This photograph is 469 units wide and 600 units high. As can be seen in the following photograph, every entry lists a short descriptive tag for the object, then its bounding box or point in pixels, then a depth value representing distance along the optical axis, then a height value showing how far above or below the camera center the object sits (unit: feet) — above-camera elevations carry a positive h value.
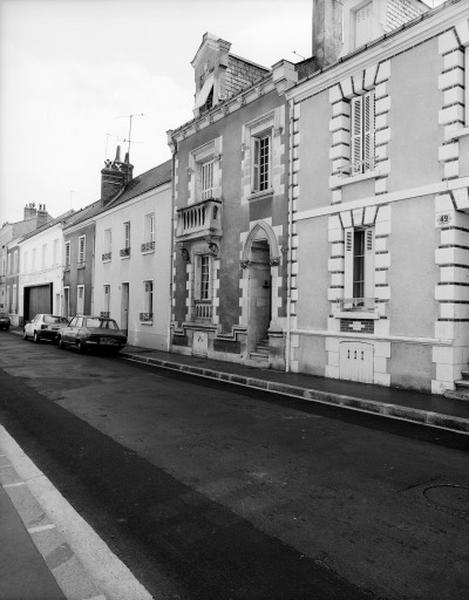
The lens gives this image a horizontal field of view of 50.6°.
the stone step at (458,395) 31.22 -5.19
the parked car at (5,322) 125.80 -3.46
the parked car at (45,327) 80.07 -2.92
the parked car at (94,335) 62.54 -3.24
